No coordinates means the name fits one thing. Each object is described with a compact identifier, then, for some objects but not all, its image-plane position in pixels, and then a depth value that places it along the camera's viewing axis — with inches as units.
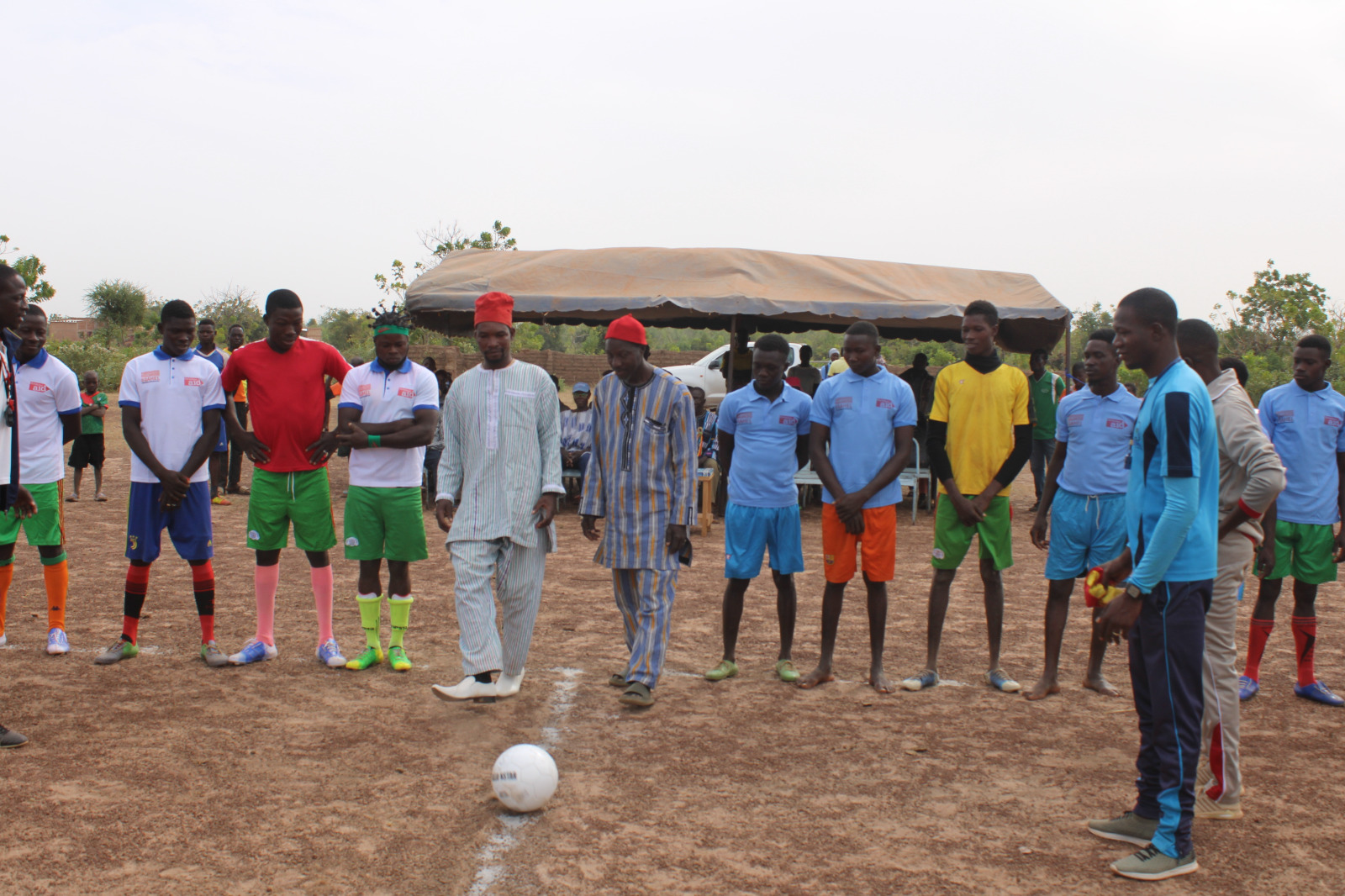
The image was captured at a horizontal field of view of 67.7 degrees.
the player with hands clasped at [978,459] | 222.8
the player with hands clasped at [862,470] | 222.7
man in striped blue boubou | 211.0
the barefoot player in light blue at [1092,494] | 218.5
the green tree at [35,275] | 1332.4
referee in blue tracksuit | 135.9
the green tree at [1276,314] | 1112.8
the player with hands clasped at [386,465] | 227.6
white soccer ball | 152.1
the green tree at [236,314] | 1725.4
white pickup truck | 828.6
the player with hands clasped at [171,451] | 229.0
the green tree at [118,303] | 1686.8
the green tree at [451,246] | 1224.2
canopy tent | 533.0
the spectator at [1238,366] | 271.7
